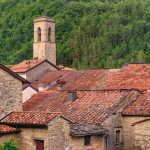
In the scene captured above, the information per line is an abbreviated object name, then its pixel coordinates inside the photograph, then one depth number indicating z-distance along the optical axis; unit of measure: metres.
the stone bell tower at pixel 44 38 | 58.66
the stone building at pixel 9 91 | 23.03
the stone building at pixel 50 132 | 20.30
